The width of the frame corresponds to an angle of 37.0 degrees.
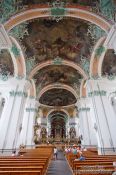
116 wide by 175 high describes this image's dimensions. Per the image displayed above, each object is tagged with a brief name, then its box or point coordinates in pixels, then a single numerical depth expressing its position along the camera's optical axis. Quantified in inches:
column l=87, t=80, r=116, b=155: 499.8
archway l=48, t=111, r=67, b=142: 1704.7
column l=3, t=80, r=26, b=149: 499.4
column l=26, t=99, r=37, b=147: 786.8
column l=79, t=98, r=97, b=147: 769.6
